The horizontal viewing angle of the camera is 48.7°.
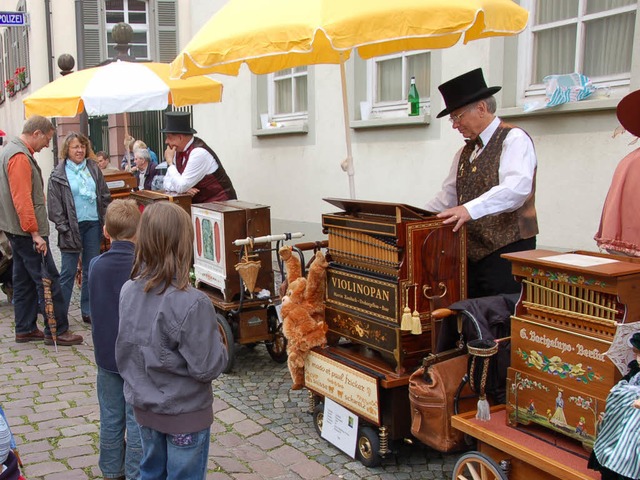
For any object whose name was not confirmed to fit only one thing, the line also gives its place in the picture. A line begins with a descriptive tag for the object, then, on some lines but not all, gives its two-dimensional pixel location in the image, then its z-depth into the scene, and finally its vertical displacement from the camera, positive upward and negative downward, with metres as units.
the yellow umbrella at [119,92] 6.95 +0.59
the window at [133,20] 15.41 +2.88
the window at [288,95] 9.11 +0.72
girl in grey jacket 2.47 -0.68
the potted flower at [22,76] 18.58 +2.00
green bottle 7.00 +0.48
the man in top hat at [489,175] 3.45 -0.13
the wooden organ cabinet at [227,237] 4.86 -0.61
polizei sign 9.78 +1.84
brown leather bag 3.05 -1.09
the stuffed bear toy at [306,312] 3.87 -0.89
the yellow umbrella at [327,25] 3.55 +0.65
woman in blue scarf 6.02 -0.45
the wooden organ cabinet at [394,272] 3.29 -0.59
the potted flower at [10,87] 20.30 +1.90
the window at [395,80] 7.13 +0.72
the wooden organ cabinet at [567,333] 2.46 -0.69
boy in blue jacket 3.12 -0.79
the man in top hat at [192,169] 5.72 -0.15
